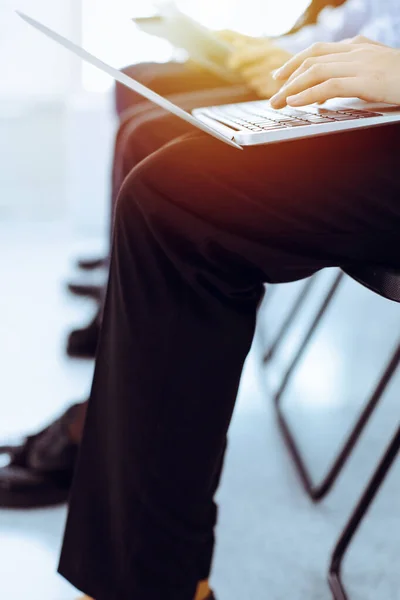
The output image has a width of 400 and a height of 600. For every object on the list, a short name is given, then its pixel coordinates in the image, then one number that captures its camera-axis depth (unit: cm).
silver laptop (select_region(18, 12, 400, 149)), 159
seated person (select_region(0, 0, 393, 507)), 219
